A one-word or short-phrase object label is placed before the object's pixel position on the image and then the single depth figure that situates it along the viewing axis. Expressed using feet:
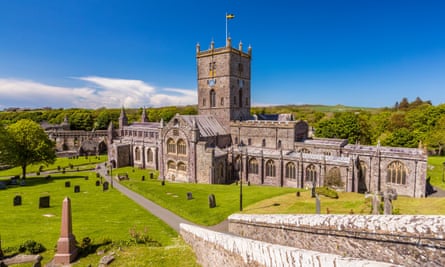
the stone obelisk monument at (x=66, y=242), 42.19
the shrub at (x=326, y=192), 84.92
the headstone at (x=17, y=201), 81.61
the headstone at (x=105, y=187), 106.42
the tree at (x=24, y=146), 119.24
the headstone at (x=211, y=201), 77.98
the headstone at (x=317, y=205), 59.73
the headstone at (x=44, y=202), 78.83
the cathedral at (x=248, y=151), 97.91
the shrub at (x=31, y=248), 46.35
